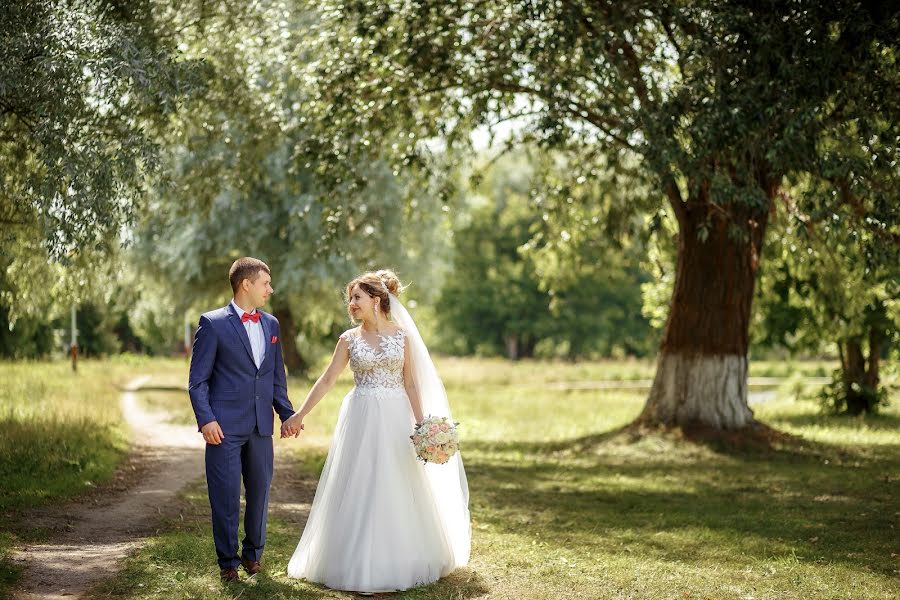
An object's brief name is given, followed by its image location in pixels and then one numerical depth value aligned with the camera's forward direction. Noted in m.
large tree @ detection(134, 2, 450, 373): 14.54
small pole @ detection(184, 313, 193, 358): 45.16
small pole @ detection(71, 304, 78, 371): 26.26
